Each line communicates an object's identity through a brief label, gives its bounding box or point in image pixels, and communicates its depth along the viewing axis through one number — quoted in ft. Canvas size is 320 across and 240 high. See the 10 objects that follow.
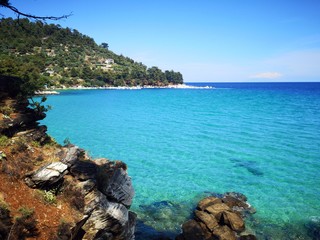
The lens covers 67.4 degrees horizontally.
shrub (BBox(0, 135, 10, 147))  36.97
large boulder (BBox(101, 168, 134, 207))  37.47
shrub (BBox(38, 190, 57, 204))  32.59
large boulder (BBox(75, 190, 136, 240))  32.86
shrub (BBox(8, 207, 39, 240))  26.68
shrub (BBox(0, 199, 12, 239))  25.71
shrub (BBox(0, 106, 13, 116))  42.06
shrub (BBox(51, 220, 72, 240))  29.37
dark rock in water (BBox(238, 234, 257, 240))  43.62
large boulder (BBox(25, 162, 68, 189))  33.74
